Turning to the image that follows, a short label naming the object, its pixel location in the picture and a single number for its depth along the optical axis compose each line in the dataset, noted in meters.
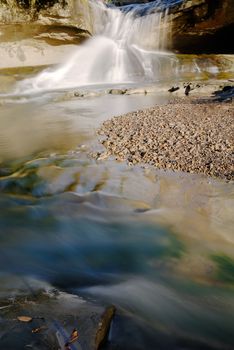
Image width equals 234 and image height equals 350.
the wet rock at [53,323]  1.92
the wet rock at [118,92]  13.31
